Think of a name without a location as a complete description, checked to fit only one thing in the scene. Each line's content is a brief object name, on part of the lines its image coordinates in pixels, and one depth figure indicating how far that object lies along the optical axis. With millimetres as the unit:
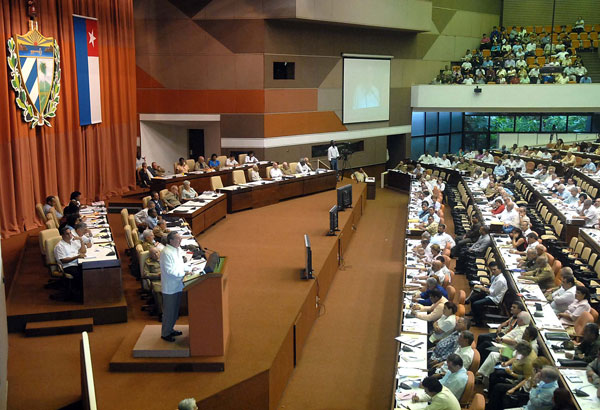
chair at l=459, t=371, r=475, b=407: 7117
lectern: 7250
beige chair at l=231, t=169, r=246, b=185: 17703
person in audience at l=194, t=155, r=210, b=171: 18311
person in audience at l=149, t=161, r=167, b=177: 18359
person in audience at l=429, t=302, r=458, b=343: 8516
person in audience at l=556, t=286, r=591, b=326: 8828
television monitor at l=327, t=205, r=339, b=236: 14180
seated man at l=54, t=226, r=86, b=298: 9320
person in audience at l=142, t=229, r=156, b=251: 10633
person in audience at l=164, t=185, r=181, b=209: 14739
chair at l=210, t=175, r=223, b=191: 17047
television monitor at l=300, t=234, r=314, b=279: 10672
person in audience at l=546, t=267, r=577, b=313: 9352
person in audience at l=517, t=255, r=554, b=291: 10406
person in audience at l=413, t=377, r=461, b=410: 6496
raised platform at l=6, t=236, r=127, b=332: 8758
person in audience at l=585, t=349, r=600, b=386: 7047
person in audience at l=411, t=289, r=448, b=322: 8930
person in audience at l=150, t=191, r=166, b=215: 13558
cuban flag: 15672
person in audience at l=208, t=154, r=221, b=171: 18797
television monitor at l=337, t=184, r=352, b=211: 16672
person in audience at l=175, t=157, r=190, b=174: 17484
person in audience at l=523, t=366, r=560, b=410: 6684
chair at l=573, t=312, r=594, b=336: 8453
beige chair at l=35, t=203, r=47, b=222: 12950
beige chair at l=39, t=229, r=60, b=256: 10695
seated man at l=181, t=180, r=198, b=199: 15503
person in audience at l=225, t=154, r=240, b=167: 19250
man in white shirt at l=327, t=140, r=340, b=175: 22094
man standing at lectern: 7516
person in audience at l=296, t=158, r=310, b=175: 19734
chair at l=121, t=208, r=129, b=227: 12815
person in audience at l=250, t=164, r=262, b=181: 18344
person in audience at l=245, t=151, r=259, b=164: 20031
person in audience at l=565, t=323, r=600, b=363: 7621
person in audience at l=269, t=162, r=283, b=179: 18812
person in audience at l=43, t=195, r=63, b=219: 12977
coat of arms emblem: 12953
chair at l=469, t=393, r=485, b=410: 6300
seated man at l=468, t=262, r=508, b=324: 10125
